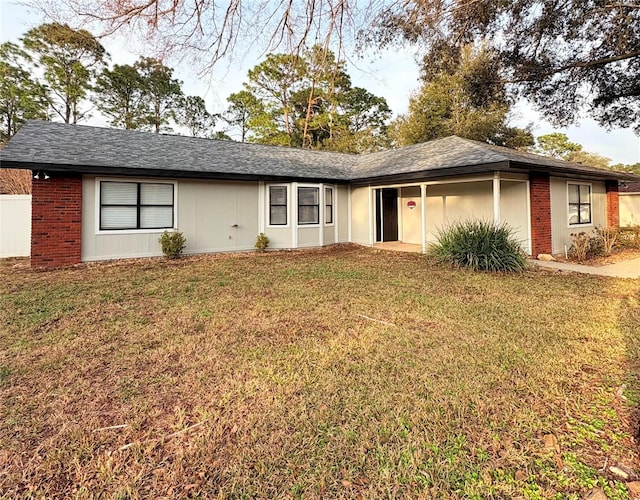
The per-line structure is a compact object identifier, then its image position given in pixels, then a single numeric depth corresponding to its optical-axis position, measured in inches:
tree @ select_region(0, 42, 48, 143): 816.9
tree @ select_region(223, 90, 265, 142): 946.5
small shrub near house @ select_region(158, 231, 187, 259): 389.1
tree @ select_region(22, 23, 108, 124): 830.0
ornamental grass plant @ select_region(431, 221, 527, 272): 319.9
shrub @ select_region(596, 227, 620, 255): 413.5
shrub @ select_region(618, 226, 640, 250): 462.9
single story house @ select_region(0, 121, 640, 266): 347.9
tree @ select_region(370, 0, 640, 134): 289.9
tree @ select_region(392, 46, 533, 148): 895.7
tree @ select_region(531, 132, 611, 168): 1483.8
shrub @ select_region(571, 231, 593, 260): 383.2
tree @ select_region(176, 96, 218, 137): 1128.8
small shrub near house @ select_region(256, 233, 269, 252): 459.2
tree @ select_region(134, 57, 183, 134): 1025.5
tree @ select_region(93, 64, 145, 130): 954.1
